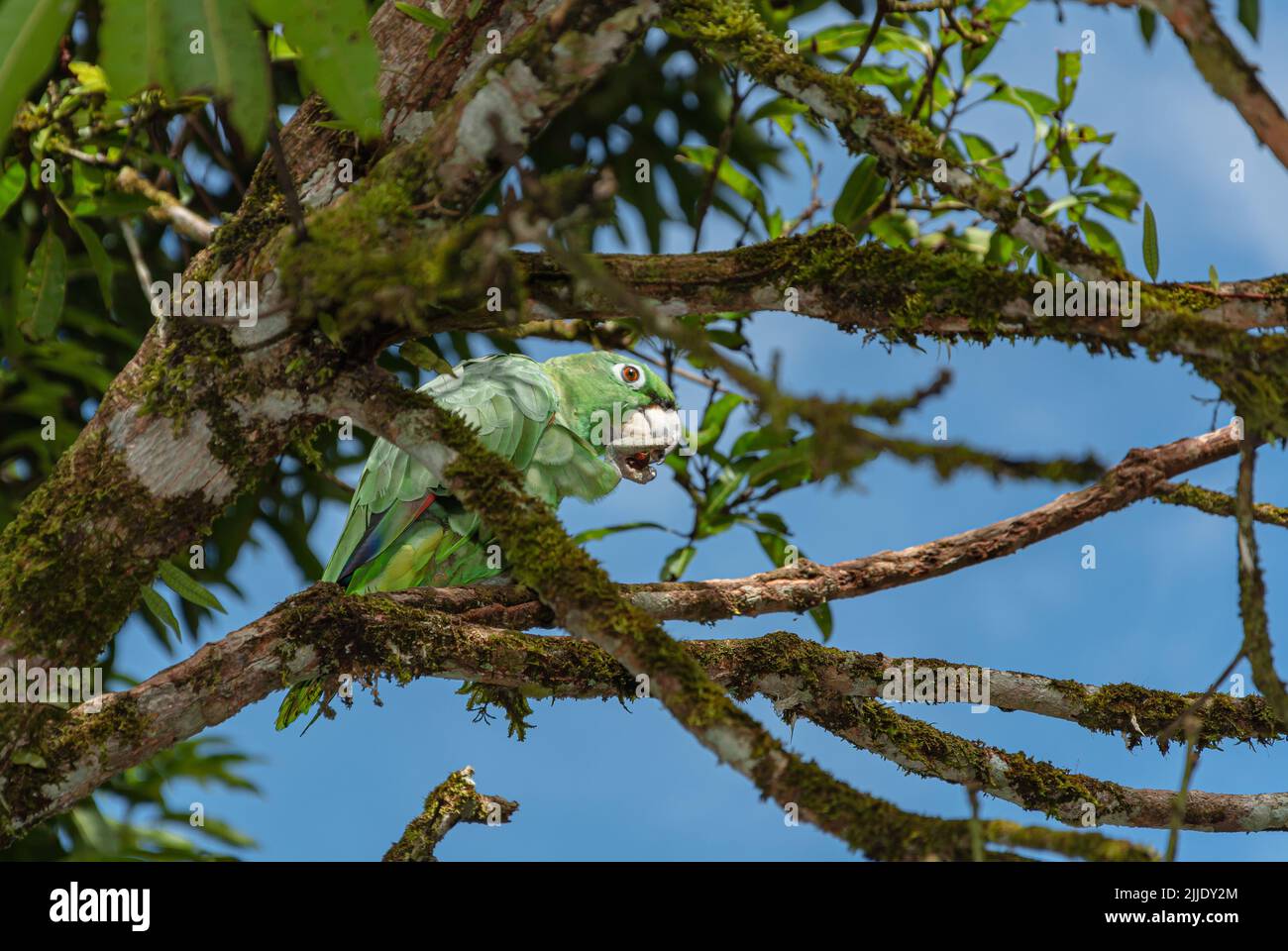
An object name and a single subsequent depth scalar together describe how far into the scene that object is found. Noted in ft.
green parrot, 9.20
